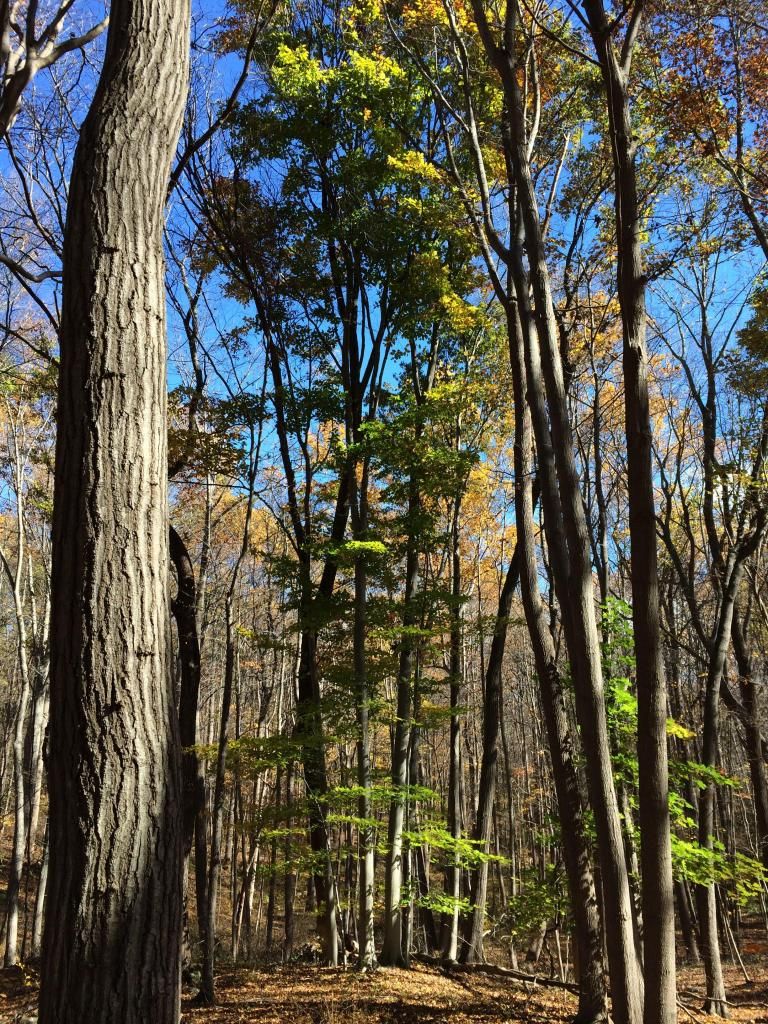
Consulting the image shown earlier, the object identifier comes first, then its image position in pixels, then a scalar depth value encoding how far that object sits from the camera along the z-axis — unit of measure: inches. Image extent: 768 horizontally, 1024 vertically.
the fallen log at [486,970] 321.9
